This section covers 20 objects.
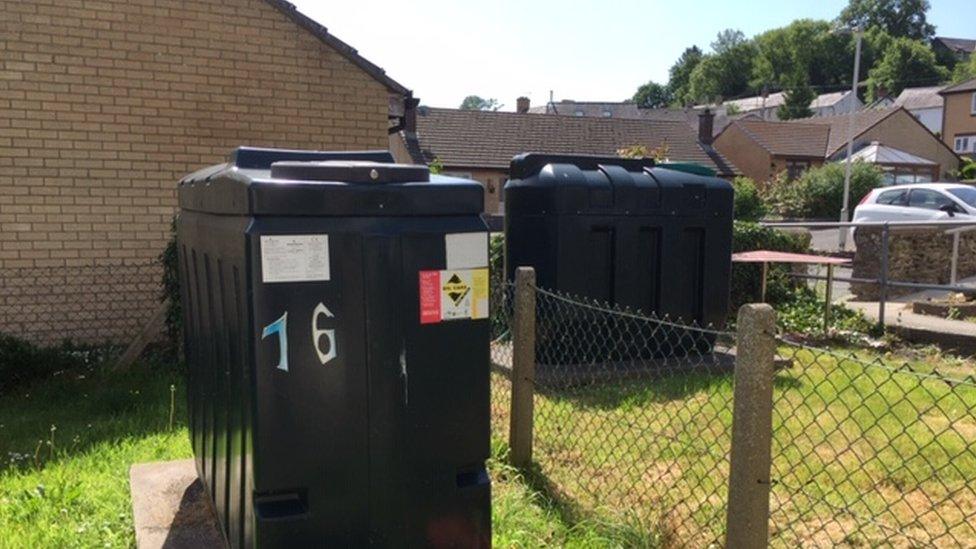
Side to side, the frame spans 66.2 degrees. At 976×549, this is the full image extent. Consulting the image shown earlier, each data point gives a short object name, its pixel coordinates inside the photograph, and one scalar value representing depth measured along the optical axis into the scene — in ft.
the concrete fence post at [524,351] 13.15
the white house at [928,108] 222.28
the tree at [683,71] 406.87
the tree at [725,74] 363.15
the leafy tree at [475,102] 492.37
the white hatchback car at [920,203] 51.72
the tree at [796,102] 264.72
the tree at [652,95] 415.91
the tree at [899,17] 345.51
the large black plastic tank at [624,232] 19.38
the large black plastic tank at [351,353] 7.19
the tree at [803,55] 324.19
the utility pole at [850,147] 92.63
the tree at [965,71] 262.06
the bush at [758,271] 30.76
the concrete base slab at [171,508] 10.33
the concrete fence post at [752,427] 7.89
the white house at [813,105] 264.52
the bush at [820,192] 111.45
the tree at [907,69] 294.25
